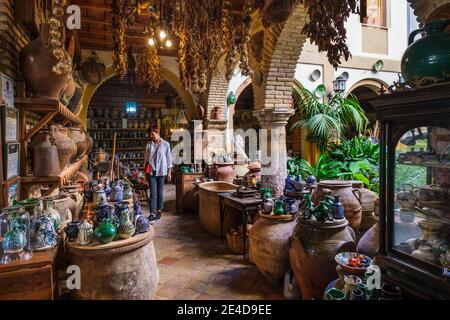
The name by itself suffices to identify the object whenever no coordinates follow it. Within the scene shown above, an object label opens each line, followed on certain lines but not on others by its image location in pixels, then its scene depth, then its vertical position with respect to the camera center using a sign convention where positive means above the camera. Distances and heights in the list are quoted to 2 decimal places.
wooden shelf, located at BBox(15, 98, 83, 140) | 2.65 +0.50
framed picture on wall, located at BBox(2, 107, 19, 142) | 2.27 +0.30
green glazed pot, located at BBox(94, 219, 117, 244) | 2.13 -0.52
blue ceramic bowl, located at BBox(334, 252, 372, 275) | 1.91 -0.70
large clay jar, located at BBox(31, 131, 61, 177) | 2.67 +0.02
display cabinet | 1.46 -0.19
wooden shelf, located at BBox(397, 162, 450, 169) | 1.54 -0.04
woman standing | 5.12 -0.10
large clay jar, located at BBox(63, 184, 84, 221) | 3.13 -0.43
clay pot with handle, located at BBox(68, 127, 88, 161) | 3.91 +0.29
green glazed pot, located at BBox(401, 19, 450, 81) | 1.45 +0.52
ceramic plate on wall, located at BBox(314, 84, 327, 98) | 8.09 +1.84
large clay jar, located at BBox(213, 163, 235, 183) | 6.09 -0.26
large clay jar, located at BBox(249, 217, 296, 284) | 2.90 -0.87
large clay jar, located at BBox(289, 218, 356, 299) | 2.33 -0.75
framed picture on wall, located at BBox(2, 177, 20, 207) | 2.29 -0.25
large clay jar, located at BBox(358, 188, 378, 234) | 3.90 -0.67
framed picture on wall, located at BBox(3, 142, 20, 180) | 2.28 +0.01
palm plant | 7.13 +1.02
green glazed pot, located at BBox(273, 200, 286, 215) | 3.12 -0.52
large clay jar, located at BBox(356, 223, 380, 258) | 2.41 -0.71
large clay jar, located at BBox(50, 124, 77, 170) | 2.92 +0.15
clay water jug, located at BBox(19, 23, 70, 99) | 2.62 +0.87
